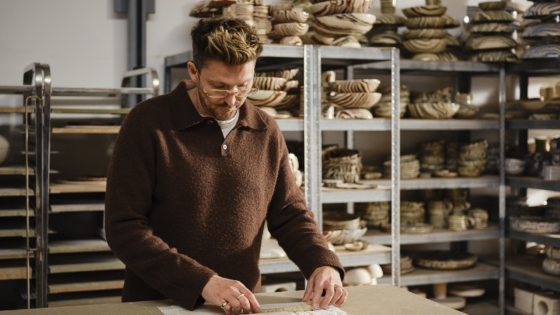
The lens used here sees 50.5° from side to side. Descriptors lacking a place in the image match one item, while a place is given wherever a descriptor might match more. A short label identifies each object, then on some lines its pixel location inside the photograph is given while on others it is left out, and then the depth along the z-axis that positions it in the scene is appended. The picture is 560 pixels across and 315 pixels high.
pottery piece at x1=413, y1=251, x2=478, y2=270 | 3.38
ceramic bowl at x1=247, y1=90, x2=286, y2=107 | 2.58
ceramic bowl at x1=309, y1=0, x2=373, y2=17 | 2.81
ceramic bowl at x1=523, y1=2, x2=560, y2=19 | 3.11
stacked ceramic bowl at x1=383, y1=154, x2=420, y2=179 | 3.32
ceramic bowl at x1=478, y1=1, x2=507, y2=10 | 3.34
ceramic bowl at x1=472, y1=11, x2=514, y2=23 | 3.32
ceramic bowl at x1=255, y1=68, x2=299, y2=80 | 2.69
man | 1.40
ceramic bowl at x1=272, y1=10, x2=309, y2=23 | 2.77
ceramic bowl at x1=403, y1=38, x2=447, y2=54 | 3.33
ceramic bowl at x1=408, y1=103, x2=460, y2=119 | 3.26
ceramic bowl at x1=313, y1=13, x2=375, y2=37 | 2.82
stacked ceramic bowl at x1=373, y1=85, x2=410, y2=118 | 3.10
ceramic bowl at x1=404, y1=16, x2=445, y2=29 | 3.28
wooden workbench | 1.41
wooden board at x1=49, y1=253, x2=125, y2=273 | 2.50
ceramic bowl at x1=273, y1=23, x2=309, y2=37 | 2.76
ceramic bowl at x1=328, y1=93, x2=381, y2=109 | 2.75
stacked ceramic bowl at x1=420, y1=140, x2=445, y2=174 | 3.44
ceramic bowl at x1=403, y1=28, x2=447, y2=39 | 3.30
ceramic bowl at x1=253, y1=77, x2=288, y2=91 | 2.59
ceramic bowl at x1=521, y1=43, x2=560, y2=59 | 3.15
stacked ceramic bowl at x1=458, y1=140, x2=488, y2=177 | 3.43
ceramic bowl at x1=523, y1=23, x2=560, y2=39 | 3.13
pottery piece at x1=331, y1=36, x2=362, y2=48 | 2.87
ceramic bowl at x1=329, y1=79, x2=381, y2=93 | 2.74
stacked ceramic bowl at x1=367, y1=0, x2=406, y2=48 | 3.34
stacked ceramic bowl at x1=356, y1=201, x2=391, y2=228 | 3.27
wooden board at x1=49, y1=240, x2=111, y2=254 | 2.51
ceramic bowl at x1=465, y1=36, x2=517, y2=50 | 3.34
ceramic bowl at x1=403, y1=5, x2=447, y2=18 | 3.26
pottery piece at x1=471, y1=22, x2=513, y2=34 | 3.32
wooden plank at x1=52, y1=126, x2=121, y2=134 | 2.47
